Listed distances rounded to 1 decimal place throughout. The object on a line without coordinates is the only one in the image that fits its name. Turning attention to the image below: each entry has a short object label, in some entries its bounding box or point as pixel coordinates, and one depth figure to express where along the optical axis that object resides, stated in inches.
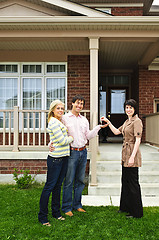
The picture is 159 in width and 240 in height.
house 218.1
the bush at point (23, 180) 206.2
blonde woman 121.9
